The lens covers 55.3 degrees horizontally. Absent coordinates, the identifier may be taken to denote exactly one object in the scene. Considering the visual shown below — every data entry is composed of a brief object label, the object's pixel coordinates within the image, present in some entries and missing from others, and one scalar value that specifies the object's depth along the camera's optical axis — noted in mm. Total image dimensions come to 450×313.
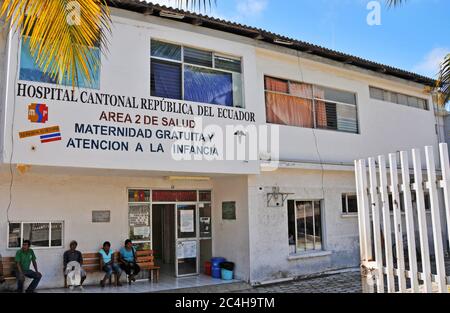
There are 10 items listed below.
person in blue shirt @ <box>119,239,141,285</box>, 10828
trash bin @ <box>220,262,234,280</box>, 11562
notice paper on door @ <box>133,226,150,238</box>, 11547
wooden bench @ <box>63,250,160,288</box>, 10523
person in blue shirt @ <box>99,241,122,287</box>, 10495
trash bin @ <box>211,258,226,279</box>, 11789
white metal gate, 5281
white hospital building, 8953
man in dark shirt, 10156
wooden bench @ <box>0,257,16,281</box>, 9516
